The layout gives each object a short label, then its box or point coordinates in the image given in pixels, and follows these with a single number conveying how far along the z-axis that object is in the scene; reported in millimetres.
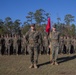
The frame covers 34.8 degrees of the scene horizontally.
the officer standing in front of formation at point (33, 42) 5978
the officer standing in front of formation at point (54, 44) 6593
